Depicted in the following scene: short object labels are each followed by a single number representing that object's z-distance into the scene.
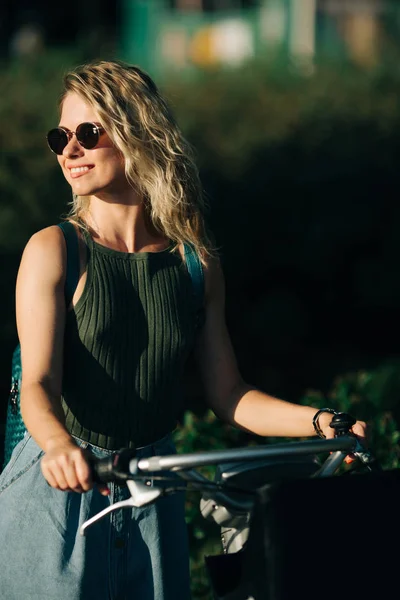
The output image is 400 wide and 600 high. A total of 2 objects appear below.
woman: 3.51
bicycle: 2.82
